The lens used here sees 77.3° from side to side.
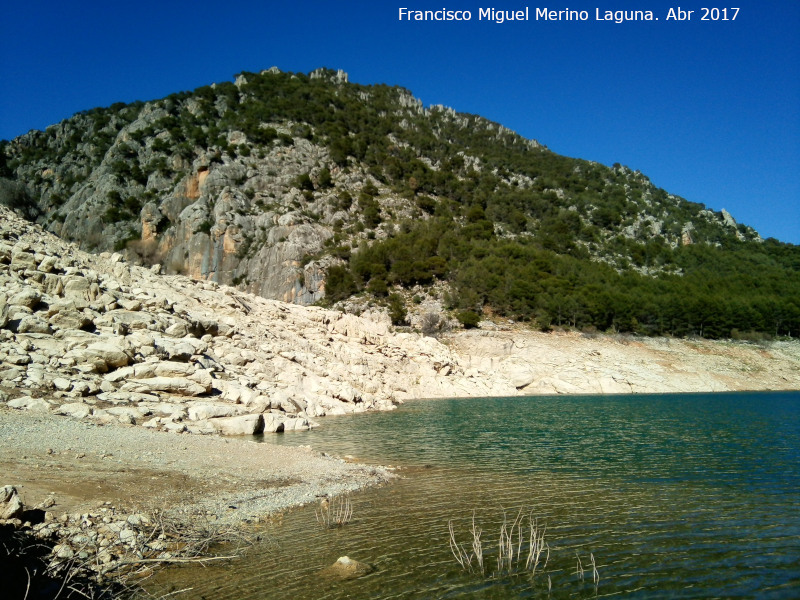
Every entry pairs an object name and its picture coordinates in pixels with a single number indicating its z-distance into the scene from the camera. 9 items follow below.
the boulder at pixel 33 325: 18.91
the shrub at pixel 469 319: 54.09
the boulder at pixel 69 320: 20.22
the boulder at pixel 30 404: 14.76
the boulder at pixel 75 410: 15.23
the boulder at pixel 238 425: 18.39
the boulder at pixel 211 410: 18.27
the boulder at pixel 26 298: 19.89
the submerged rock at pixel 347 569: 7.04
